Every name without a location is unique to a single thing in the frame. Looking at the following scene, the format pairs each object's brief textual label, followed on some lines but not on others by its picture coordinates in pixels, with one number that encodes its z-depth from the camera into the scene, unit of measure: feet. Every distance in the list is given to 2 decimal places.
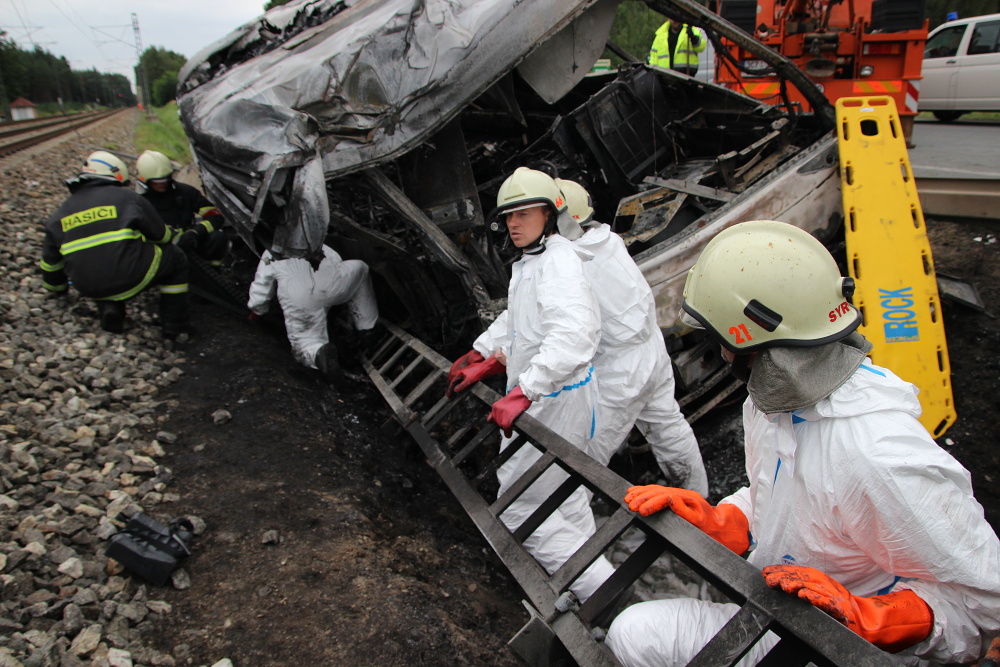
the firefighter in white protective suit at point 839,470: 3.95
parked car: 31.24
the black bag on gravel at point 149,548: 7.07
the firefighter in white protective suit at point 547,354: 7.88
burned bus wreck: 9.84
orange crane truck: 21.76
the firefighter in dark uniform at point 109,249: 13.50
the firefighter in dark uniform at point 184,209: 17.47
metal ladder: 4.36
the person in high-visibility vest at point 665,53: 22.48
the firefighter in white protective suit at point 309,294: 14.69
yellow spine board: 10.11
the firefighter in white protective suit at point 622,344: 9.55
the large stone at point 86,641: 5.95
